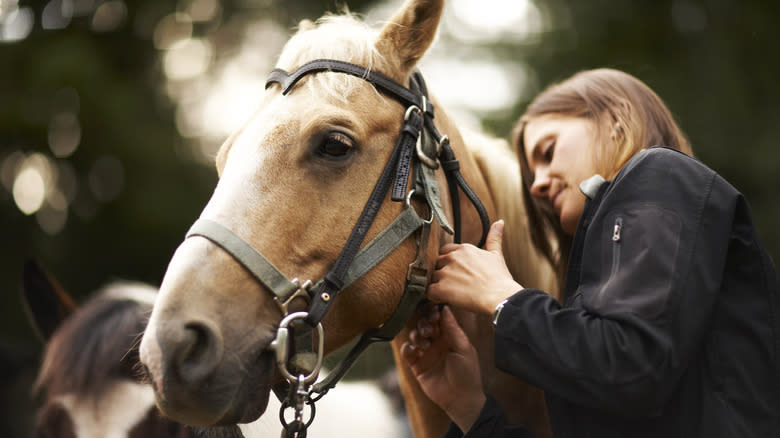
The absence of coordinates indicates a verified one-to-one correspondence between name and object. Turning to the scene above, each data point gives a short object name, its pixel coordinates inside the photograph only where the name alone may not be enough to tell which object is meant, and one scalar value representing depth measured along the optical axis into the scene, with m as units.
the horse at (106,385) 2.61
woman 1.46
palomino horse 1.57
